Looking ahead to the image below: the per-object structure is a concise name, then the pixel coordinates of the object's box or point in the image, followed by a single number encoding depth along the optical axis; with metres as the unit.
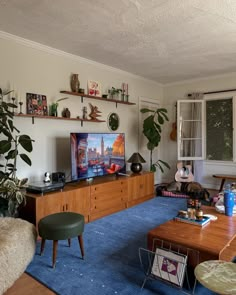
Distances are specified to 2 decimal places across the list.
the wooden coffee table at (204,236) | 1.81
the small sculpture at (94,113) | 4.14
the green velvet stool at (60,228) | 2.19
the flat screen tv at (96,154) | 3.45
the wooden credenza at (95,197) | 2.83
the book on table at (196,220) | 2.22
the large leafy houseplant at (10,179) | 2.61
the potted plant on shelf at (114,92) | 4.55
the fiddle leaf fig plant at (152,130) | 4.85
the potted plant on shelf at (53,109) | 3.52
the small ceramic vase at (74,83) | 3.81
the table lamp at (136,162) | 4.46
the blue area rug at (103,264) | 1.91
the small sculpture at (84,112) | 4.06
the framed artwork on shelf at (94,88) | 4.15
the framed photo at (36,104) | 3.29
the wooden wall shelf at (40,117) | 3.15
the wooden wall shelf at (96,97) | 3.72
